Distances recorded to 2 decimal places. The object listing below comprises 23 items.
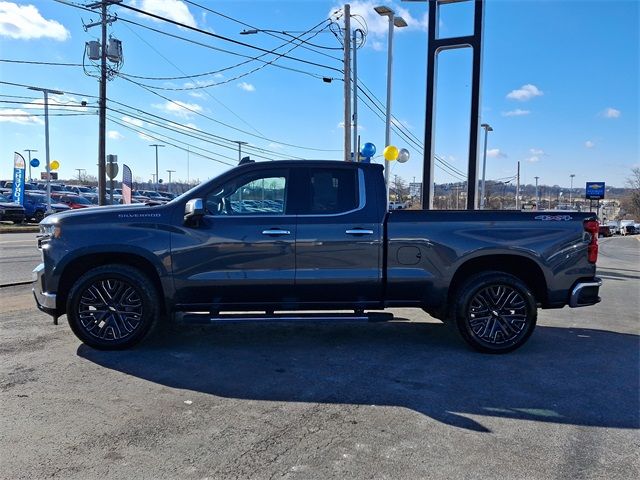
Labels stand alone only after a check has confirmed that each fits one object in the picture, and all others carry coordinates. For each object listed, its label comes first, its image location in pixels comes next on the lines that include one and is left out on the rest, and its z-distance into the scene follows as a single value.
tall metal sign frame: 10.63
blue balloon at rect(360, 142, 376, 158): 17.46
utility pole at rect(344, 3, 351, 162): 20.48
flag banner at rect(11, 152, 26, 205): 31.83
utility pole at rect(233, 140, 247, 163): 54.09
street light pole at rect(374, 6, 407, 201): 16.03
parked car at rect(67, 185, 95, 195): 53.35
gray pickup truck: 5.19
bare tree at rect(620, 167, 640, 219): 82.32
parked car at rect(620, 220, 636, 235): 73.49
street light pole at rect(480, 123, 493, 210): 35.09
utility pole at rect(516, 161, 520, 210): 50.03
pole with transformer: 24.47
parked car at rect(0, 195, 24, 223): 30.94
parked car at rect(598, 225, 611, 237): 45.97
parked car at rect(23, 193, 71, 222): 33.84
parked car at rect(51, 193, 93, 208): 36.88
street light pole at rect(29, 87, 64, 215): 31.70
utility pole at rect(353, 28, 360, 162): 21.03
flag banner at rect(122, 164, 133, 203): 17.28
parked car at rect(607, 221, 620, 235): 79.41
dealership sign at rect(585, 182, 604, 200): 52.43
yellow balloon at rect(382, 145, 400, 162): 16.50
